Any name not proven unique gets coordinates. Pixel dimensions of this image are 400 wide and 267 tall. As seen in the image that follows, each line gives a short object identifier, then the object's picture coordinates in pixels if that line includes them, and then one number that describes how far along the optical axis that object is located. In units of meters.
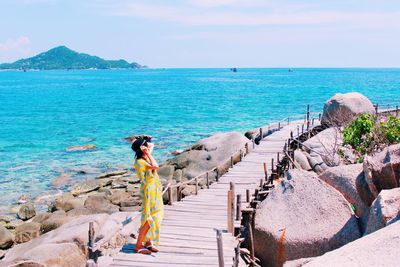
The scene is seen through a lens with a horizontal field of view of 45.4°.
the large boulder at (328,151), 20.00
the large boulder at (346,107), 27.33
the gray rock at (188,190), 19.11
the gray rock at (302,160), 22.46
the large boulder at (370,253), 6.54
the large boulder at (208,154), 25.50
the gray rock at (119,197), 22.11
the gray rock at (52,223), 18.00
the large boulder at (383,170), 11.58
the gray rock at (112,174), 28.21
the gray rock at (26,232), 17.80
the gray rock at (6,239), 17.27
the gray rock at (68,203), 21.61
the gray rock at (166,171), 25.63
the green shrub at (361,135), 17.95
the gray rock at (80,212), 19.73
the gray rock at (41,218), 19.65
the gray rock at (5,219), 21.29
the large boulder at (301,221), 12.20
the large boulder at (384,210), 9.47
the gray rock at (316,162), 22.32
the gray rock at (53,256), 12.02
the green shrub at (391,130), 16.68
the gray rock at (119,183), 25.91
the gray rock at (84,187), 25.22
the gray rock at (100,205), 20.45
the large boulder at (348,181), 12.78
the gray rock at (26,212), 21.69
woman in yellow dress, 9.91
